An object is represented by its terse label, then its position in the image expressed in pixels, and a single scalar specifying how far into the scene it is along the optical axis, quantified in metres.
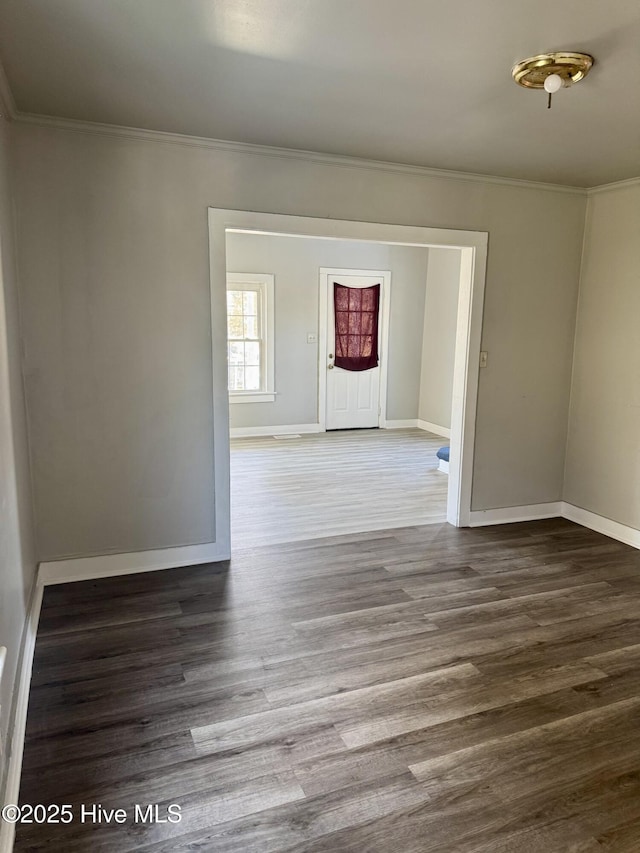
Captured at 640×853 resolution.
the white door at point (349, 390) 7.50
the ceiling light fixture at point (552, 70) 2.01
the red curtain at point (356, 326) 7.51
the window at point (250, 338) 7.05
